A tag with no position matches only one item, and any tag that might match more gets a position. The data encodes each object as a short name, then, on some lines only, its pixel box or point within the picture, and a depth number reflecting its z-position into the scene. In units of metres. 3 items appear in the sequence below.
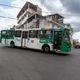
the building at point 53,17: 21.87
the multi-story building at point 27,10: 25.02
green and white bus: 8.32
